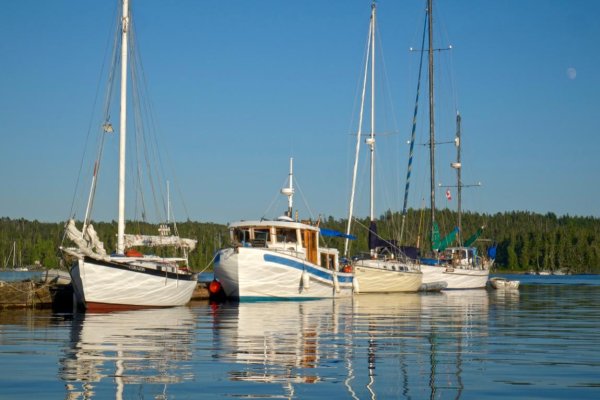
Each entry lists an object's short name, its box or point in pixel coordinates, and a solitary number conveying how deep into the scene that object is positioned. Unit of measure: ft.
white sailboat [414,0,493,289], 216.27
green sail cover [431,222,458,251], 221.05
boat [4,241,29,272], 602.40
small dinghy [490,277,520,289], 247.70
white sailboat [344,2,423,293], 181.71
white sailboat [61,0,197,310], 113.70
